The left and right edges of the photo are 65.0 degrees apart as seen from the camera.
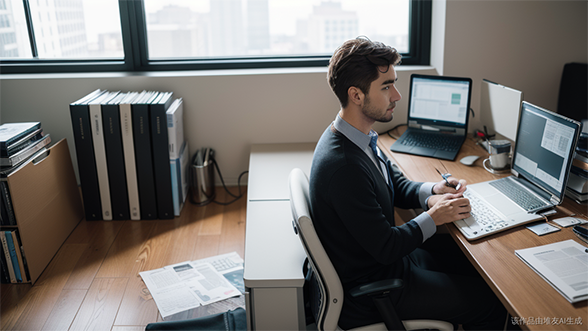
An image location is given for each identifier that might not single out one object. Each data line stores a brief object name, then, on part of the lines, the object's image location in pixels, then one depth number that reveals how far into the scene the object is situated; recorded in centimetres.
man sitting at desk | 140
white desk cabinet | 158
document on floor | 200
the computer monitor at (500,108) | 214
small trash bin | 284
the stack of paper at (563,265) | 120
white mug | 200
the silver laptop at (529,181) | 154
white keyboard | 151
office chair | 134
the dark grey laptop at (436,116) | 234
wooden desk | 112
